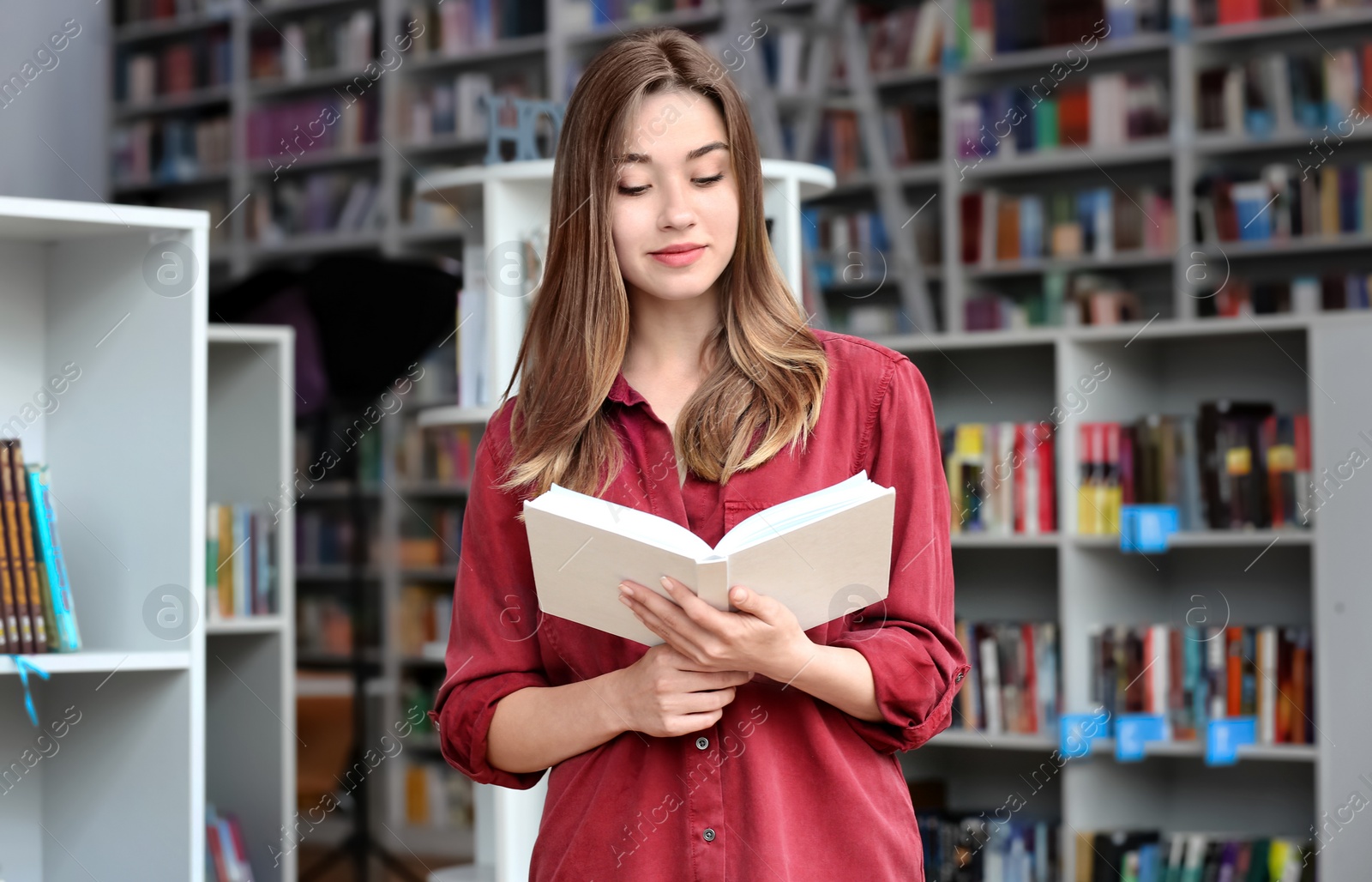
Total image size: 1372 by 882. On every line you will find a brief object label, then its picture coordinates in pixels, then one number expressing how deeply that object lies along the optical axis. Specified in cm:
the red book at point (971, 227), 605
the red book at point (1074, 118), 588
